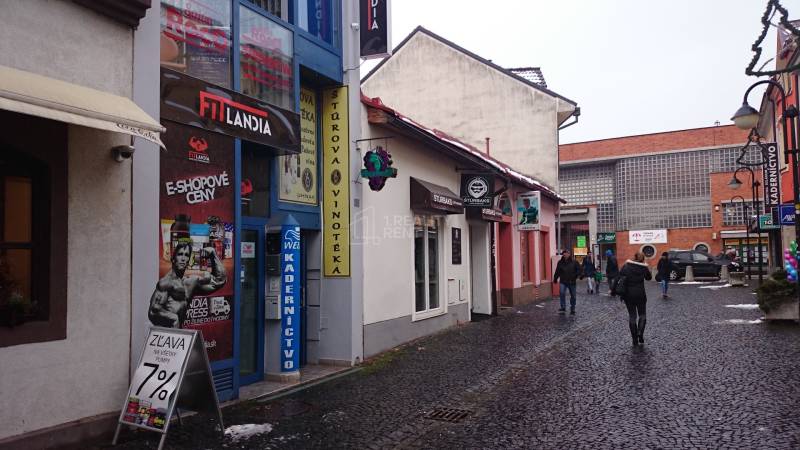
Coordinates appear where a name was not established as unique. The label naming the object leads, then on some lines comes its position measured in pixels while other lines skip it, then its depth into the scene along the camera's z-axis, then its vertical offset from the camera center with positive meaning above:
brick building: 43.94 +4.28
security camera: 5.56 +0.99
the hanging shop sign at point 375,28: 9.52 +3.64
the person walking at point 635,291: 10.52 -0.79
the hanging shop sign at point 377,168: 9.15 +1.31
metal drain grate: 6.23 -1.76
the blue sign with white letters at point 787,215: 13.03 +0.66
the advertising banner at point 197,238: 6.20 +0.20
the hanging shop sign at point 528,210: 18.70 +1.26
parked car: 32.75 -0.96
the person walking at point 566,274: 15.93 -0.70
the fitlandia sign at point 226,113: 6.32 +1.68
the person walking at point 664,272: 21.01 -0.91
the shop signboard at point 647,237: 46.09 +0.81
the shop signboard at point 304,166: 8.70 +1.33
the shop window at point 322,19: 9.08 +3.67
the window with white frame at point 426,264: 11.99 -0.26
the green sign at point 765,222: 20.09 +0.78
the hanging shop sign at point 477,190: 13.83 +1.43
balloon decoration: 12.27 -0.35
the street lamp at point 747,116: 10.38 +2.28
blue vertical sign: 7.88 -0.53
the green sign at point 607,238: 46.38 +0.77
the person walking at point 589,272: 23.08 -0.93
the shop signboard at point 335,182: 9.34 +1.12
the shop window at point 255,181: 7.96 +1.01
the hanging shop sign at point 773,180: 23.92 +2.63
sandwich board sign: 5.25 -1.15
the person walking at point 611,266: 20.11 -0.63
